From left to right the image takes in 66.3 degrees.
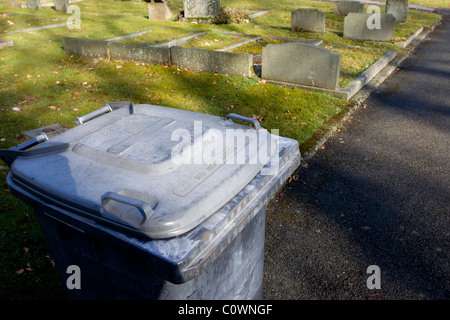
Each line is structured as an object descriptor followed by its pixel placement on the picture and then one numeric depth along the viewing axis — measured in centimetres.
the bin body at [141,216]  137
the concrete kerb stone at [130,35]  1004
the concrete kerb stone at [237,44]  906
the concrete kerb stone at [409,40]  1079
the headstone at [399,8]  1435
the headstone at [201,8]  1302
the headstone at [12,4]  1561
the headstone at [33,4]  1519
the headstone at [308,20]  1195
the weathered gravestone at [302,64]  631
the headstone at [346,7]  1524
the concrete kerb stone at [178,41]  893
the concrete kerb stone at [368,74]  660
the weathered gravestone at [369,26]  1074
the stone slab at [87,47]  812
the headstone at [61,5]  1462
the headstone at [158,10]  1345
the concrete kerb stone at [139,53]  780
